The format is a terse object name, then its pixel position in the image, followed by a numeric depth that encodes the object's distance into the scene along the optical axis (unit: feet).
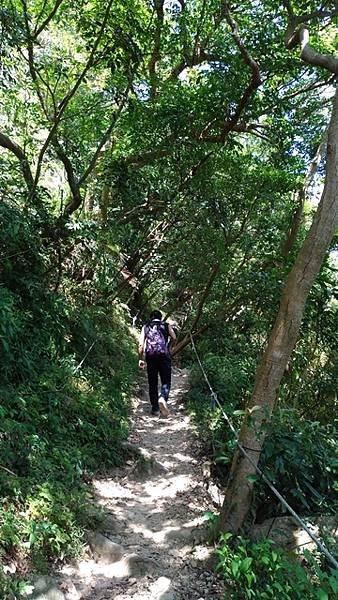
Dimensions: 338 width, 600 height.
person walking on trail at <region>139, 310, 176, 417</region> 21.99
